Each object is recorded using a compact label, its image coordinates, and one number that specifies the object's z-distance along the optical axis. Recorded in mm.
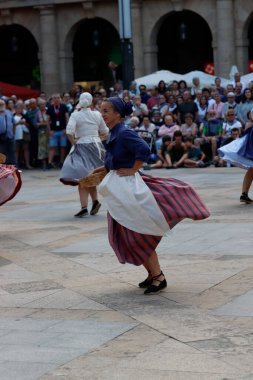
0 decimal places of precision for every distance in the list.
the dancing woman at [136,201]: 8219
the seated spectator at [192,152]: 21755
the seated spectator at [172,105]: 23281
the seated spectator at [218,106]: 22156
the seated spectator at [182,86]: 24359
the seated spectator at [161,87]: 24812
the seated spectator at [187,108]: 22703
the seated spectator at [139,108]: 23016
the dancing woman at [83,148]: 13680
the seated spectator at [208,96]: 22500
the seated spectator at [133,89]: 24734
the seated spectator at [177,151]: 21523
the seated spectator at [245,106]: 21369
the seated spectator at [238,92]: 21875
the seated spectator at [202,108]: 22578
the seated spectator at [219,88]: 23544
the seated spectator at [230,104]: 21750
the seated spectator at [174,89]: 23944
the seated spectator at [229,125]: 21125
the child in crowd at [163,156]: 21797
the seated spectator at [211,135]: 21688
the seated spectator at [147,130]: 22062
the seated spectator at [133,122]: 21734
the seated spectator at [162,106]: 23216
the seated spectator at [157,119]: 22922
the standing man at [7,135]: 21219
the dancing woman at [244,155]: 13898
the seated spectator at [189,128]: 22106
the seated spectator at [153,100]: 23969
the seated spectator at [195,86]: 24727
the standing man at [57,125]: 23203
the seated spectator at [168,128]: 22156
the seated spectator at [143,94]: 24609
